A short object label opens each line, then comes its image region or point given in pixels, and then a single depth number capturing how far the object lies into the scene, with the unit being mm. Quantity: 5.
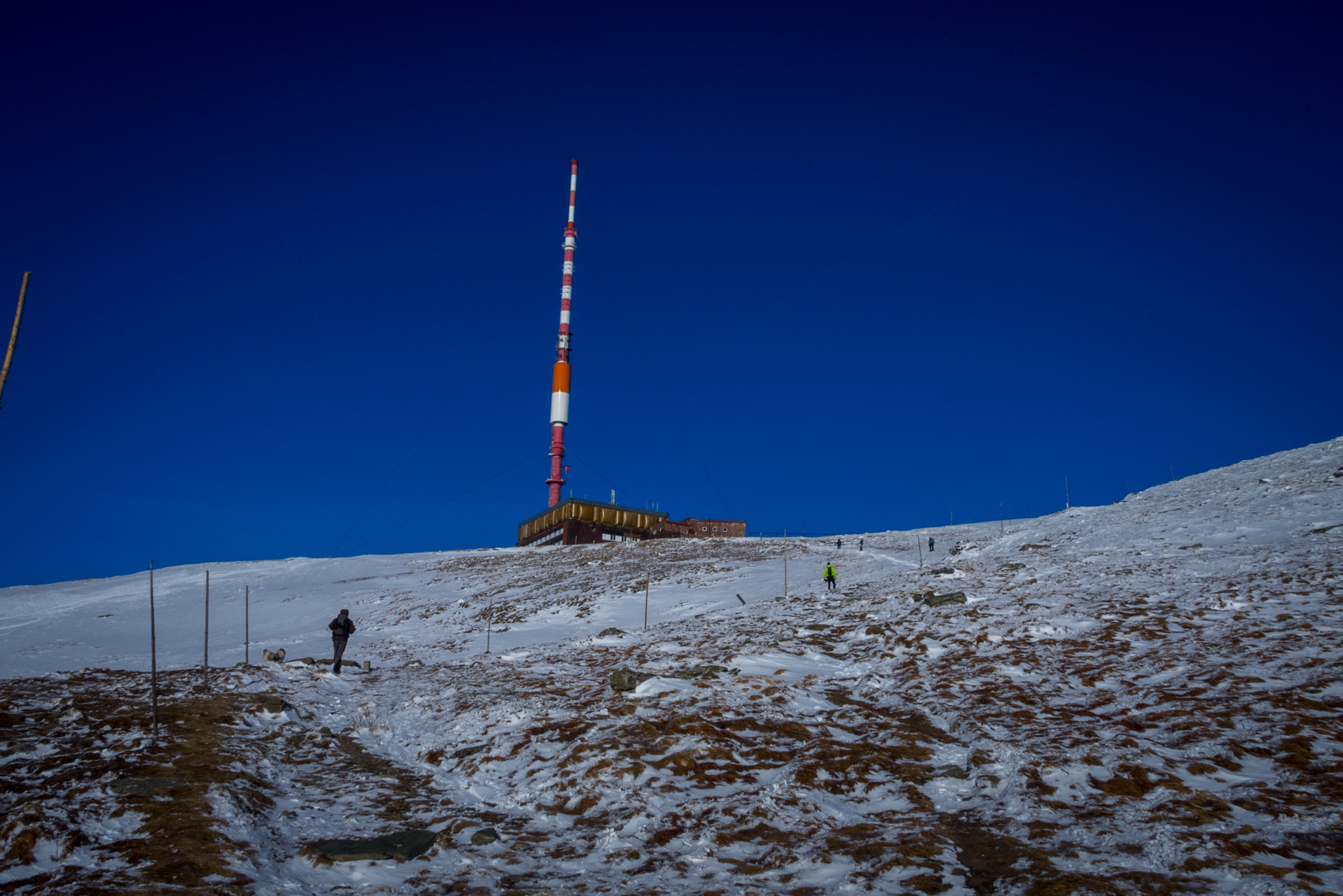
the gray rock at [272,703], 13211
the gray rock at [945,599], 20359
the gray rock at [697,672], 14492
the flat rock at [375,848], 6891
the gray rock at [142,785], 8164
